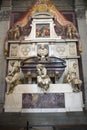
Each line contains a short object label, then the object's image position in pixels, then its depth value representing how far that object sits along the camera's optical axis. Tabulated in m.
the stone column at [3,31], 4.55
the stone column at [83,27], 4.72
